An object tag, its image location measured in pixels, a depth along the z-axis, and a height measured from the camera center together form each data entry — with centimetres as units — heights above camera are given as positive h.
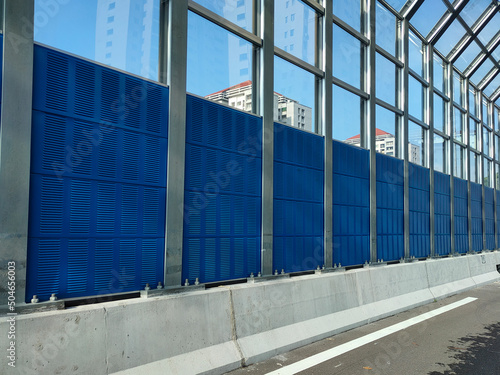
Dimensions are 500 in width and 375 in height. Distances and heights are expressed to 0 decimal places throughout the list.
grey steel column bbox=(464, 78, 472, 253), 2125 +204
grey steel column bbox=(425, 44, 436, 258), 1702 +367
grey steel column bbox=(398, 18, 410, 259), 1493 +359
